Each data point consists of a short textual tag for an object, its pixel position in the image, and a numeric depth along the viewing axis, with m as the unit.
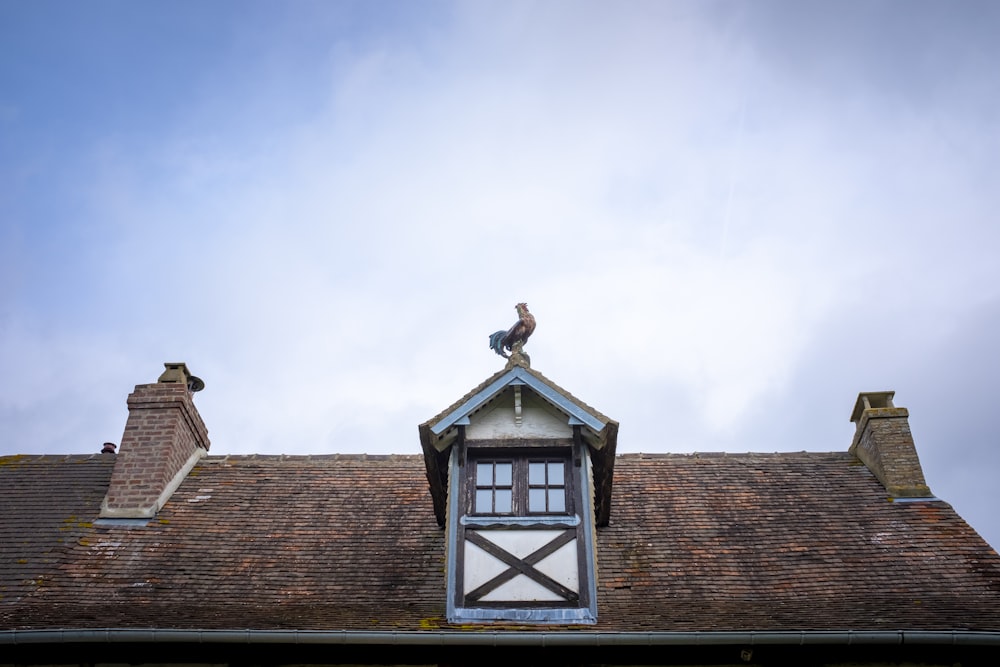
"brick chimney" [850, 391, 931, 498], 13.77
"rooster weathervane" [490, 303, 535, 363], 12.87
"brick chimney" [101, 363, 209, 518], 13.51
